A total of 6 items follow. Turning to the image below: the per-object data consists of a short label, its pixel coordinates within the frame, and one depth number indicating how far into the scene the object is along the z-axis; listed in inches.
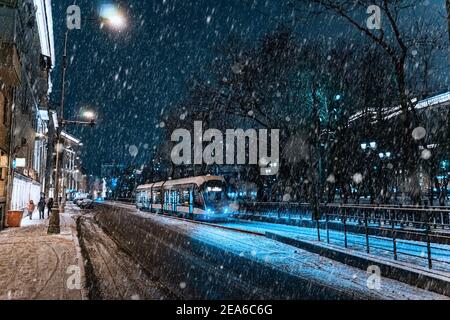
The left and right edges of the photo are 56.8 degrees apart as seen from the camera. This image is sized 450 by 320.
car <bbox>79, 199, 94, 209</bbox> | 1999.3
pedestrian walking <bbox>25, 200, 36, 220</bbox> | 1157.4
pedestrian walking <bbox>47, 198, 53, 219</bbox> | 1315.2
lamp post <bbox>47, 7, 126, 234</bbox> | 705.6
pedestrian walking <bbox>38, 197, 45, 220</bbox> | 1244.5
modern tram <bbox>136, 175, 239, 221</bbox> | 1104.2
